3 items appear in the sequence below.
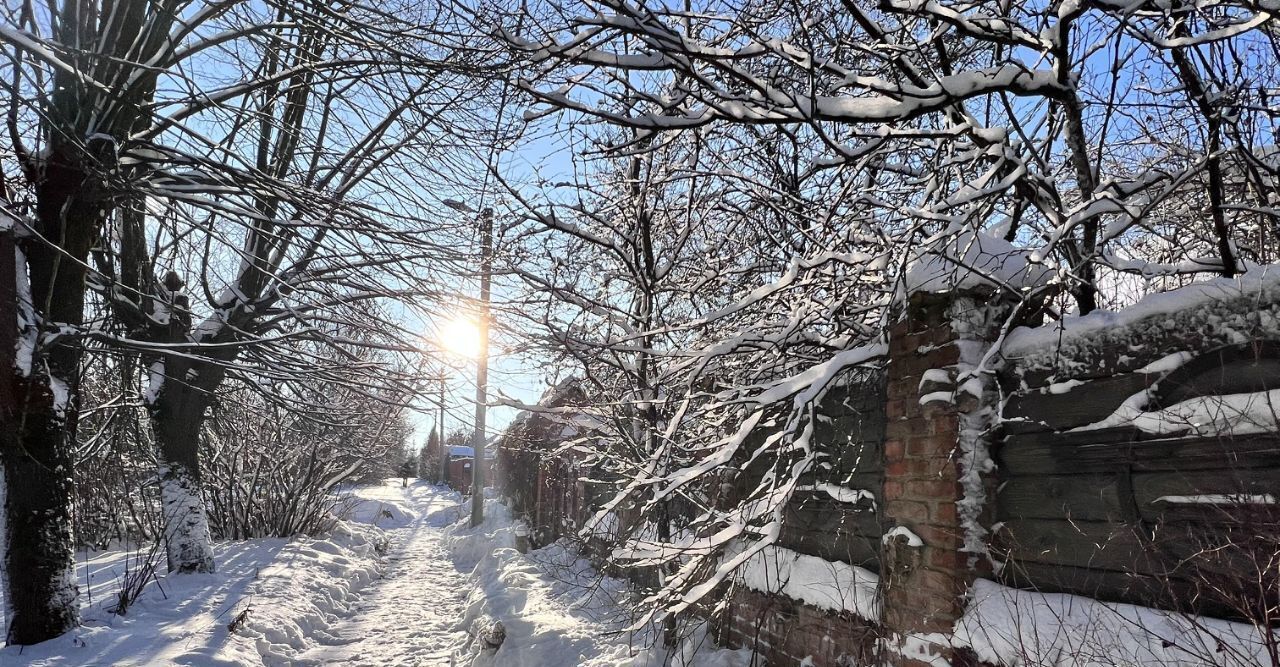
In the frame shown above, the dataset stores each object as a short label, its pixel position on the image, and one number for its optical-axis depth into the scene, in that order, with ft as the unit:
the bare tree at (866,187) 7.61
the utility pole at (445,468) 139.44
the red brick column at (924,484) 8.04
